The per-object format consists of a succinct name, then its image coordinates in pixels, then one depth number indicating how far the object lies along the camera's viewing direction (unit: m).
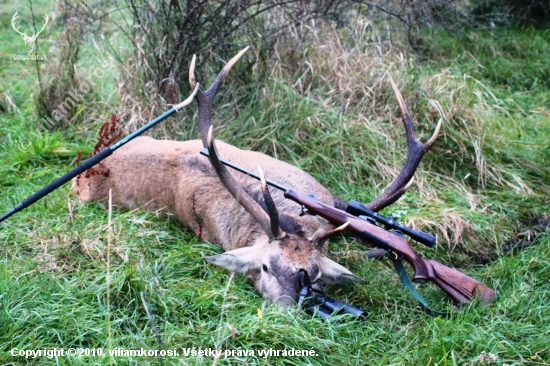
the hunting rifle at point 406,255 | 3.88
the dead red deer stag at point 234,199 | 3.99
